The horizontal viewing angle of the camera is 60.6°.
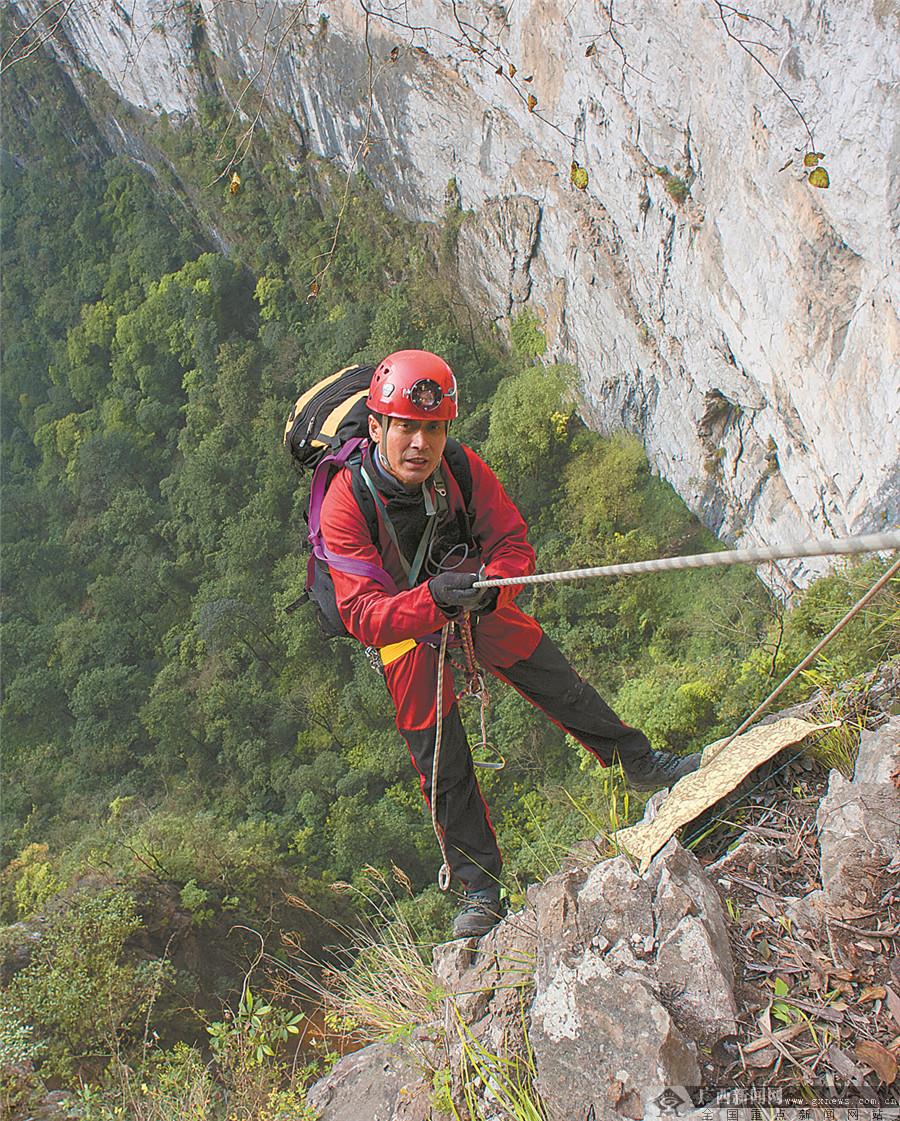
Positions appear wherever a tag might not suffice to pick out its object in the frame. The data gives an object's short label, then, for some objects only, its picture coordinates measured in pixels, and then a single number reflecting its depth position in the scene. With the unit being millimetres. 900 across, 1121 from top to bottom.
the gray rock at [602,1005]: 1735
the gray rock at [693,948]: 1764
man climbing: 2414
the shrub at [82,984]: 6457
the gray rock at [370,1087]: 2438
